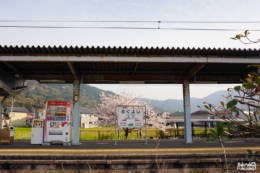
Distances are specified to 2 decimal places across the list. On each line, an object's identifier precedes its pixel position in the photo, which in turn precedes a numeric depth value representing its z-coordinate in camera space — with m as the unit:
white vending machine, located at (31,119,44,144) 8.92
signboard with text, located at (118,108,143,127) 9.25
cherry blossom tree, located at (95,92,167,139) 19.78
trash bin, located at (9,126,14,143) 8.93
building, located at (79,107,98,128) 61.19
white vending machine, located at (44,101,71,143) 8.81
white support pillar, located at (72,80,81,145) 8.89
